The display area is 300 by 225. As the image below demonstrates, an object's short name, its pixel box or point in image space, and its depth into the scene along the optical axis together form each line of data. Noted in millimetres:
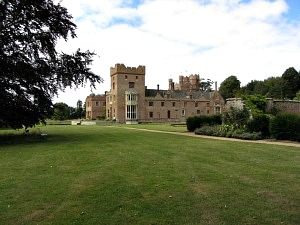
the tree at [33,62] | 13151
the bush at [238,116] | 16172
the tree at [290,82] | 58939
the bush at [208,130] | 16642
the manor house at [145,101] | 47262
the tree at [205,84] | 80958
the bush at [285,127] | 12958
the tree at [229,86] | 66312
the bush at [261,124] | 14662
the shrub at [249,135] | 14118
